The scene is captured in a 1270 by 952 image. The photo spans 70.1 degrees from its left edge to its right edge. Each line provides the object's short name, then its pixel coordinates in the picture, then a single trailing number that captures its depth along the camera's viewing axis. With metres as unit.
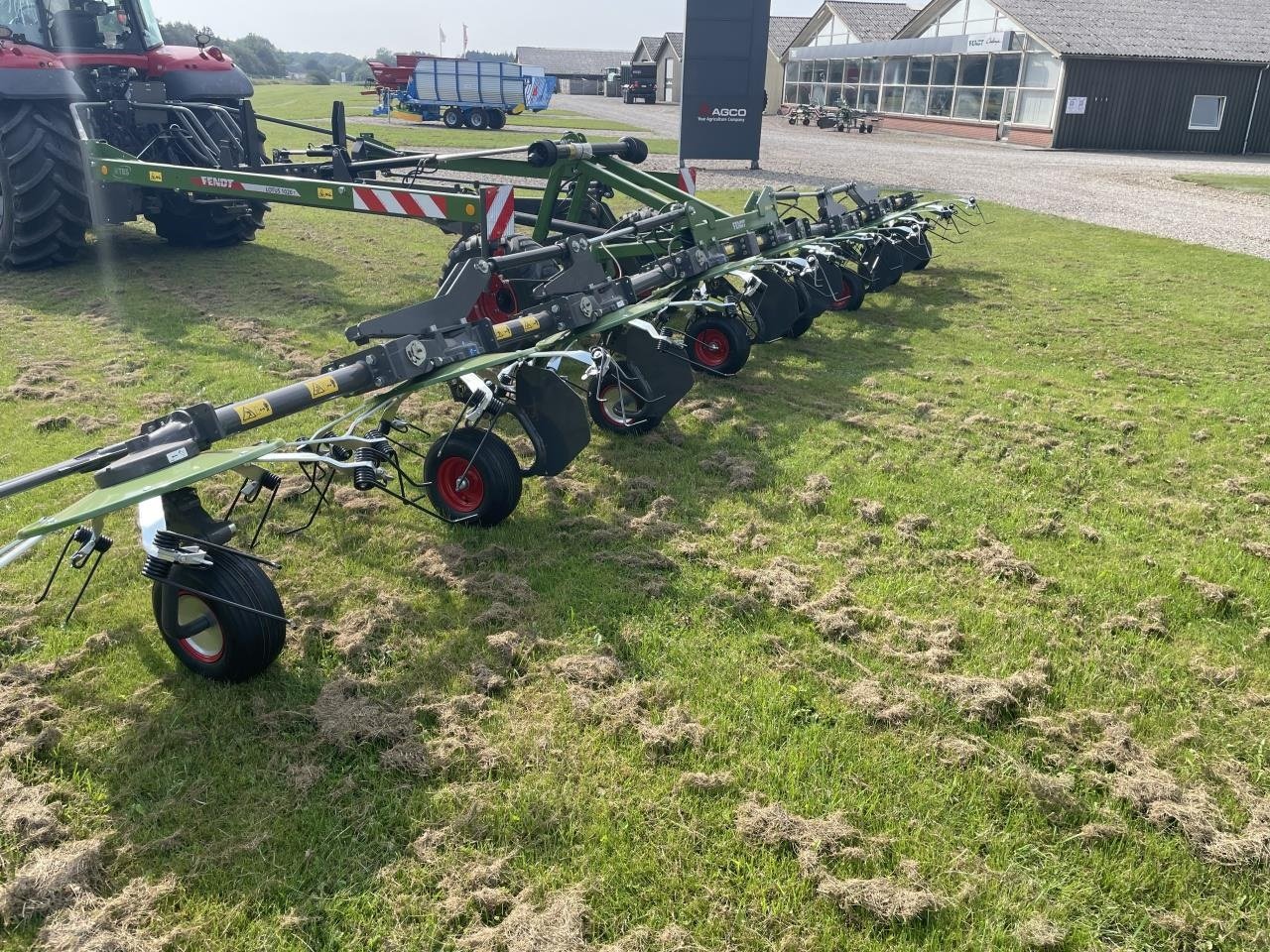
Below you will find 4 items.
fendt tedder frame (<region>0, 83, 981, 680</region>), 2.89
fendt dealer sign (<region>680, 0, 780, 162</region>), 16.81
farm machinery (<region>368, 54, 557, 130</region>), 31.47
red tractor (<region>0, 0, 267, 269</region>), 8.05
